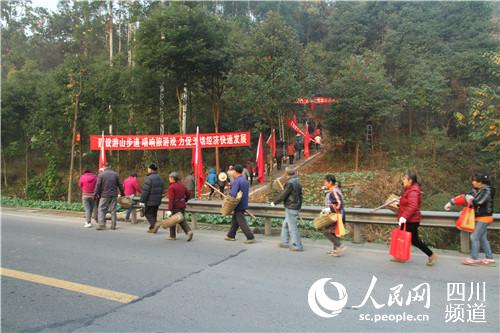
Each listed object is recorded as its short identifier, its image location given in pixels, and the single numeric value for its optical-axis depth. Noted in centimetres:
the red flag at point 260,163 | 1607
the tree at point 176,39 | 1742
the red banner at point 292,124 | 2266
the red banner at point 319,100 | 2144
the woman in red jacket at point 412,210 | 624
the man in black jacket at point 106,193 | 984
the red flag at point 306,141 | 2333
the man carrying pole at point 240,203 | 815
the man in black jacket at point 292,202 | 747
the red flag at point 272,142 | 1894
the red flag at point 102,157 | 1428
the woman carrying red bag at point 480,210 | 626
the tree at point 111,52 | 2180
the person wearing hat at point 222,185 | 1554
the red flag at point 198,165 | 1268
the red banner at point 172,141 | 1565
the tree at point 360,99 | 2053
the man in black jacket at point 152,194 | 920
